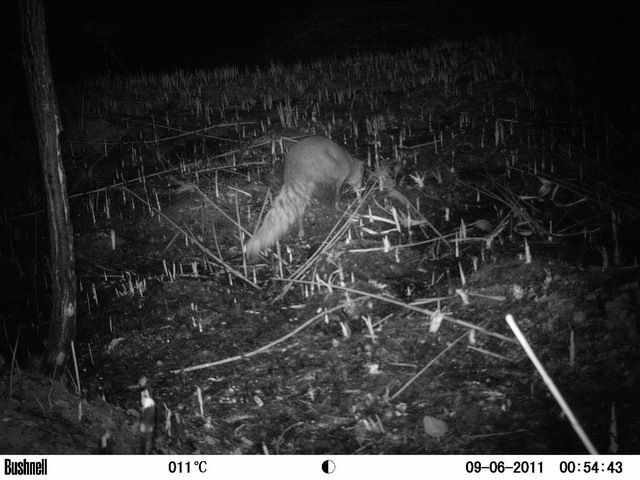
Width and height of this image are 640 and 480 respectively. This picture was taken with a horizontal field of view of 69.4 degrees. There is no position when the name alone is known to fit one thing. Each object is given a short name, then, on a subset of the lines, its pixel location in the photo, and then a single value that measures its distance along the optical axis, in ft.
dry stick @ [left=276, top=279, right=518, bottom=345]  8.22
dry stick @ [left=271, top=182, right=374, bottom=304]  10.82
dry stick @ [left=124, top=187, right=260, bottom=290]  11.14
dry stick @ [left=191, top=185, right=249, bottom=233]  13.37
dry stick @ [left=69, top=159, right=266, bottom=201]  15.75
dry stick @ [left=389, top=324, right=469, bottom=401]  7.59
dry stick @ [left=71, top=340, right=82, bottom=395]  8.12
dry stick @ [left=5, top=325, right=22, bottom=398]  7.42
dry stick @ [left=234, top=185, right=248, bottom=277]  11.25
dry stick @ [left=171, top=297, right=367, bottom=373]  8.61
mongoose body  12.41
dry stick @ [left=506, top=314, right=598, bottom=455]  4.69
